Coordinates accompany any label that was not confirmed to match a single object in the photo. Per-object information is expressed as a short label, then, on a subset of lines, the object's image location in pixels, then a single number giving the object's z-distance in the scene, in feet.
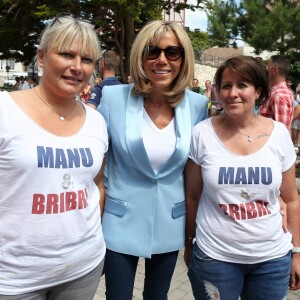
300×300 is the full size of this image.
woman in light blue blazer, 6.40
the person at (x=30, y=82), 55.54
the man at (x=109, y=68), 16.61
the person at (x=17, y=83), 67.17
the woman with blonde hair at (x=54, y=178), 4.85
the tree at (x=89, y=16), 49.37
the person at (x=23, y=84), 59.54
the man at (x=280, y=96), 14.47
